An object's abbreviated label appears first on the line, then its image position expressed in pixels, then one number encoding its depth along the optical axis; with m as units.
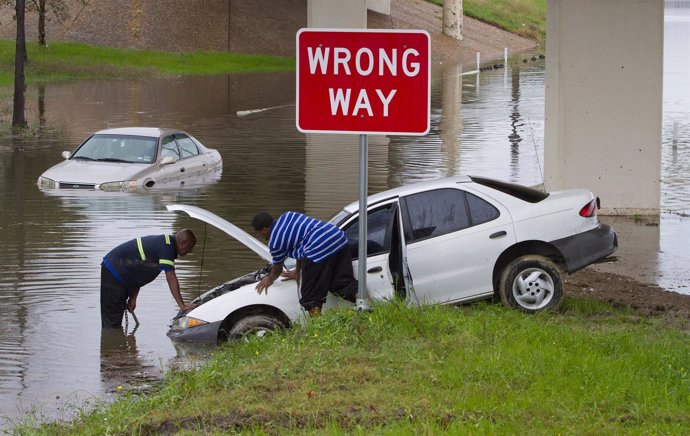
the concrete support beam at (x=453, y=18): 72.19
